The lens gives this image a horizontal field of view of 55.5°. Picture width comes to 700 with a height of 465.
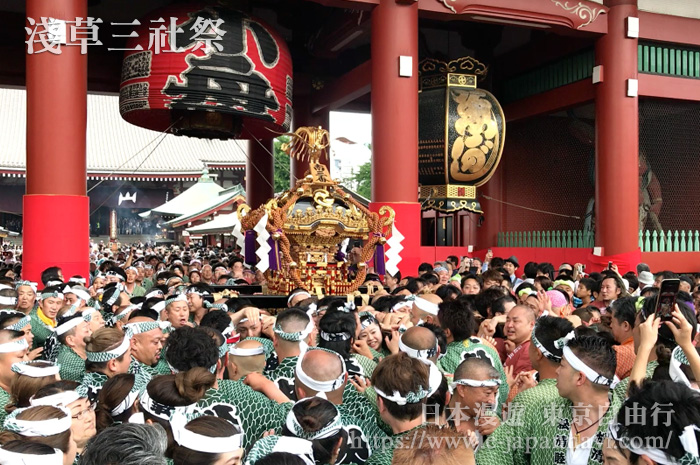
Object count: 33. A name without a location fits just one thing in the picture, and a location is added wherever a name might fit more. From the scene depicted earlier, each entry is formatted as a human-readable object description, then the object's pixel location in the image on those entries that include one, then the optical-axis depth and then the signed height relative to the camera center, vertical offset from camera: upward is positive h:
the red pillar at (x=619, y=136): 14.40 +2.08
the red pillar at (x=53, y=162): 10.63 +1.16
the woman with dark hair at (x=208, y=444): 2.45 -0.78
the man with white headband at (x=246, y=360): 4.22 -0.80
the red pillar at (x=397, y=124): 12.70 +2.08
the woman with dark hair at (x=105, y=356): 4.23 -0.78
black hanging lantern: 14.06 +2.14
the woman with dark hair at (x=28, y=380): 3.63 -0.81
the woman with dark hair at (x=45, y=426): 2.71 -0.79
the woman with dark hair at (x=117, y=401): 3.44 -0.87
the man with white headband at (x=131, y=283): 9.77 -0.73
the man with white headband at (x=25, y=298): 7.16 -0.69
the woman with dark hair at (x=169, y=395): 3.24 -0.79
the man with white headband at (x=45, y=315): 6.47 -0.84
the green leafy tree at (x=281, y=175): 46.56 +4.15
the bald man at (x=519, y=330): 4.77 -0.71
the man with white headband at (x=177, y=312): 5.97 -0.71
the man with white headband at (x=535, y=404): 3.17 -0.85
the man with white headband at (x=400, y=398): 3.03 -0.76
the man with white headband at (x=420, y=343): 3.93 -0.66
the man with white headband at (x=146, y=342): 4.87 -0.80
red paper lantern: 12.25 +3.17
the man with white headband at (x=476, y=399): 3.40 -0.86
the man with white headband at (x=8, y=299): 7.03 -0.69
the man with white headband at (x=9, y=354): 4.34 -0.79
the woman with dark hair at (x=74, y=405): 3.10 -0.81
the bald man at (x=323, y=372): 3.35 -0.71
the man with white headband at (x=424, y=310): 5.59 -0.66
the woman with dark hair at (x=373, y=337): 4.97 -0.79
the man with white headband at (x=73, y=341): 4.95 -0.81
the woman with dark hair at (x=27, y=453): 2.38 -0.79
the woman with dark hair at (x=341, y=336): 4.34 -0.68
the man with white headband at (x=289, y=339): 4.11 -0.68
